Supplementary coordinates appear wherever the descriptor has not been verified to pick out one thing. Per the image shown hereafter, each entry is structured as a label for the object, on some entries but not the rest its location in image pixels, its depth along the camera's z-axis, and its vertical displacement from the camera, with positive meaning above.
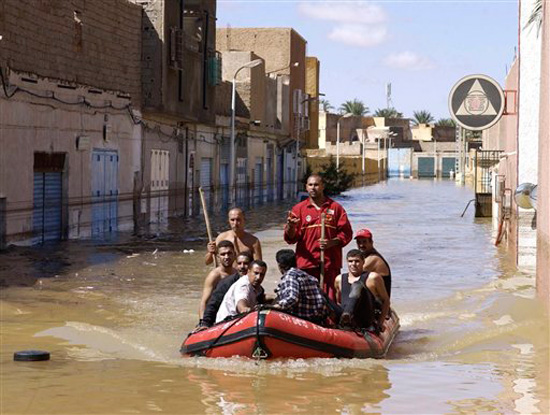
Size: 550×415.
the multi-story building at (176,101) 35.47 +1.98
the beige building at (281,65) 64.19 +5.49
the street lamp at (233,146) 45.72 +0.66
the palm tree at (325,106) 147.39 +7.27
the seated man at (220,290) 12.54 -1.37
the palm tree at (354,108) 147.50 +6.95
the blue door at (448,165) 129.25 -0.18
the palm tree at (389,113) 156.12 +6.74
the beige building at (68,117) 25.09 +1.08
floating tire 12.53 -2.08
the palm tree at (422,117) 152.50 +6.08
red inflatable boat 11.87 -1.80
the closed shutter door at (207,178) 46.81 -0.63
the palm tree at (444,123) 144.00 +5.27
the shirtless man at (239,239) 13.47 -0.87
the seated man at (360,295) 12.91 -1.46
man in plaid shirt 12.22 -1.35
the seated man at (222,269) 12.79 -1.16
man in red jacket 13.62 -0.78
